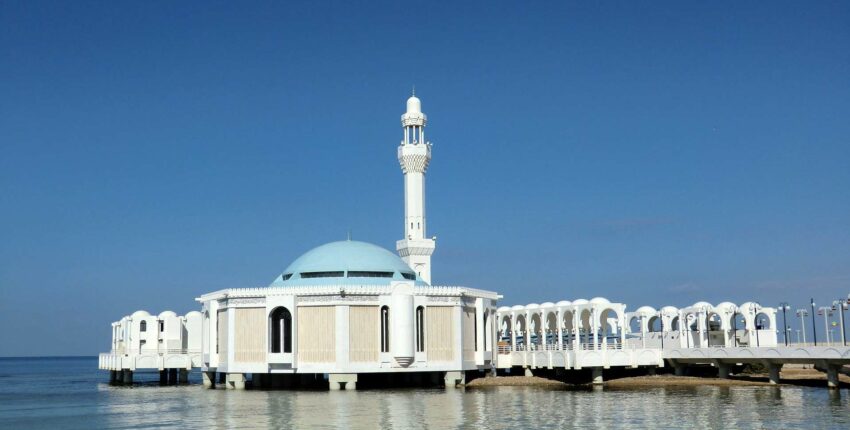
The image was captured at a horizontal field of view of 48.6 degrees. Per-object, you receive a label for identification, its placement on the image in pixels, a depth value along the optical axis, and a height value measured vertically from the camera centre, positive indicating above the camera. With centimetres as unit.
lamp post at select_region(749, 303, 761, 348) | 7806 +147
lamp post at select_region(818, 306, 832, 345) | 6965 +90
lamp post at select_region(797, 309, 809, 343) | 7632 +98
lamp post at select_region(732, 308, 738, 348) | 7847 +49
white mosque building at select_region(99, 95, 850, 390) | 6925 +17
